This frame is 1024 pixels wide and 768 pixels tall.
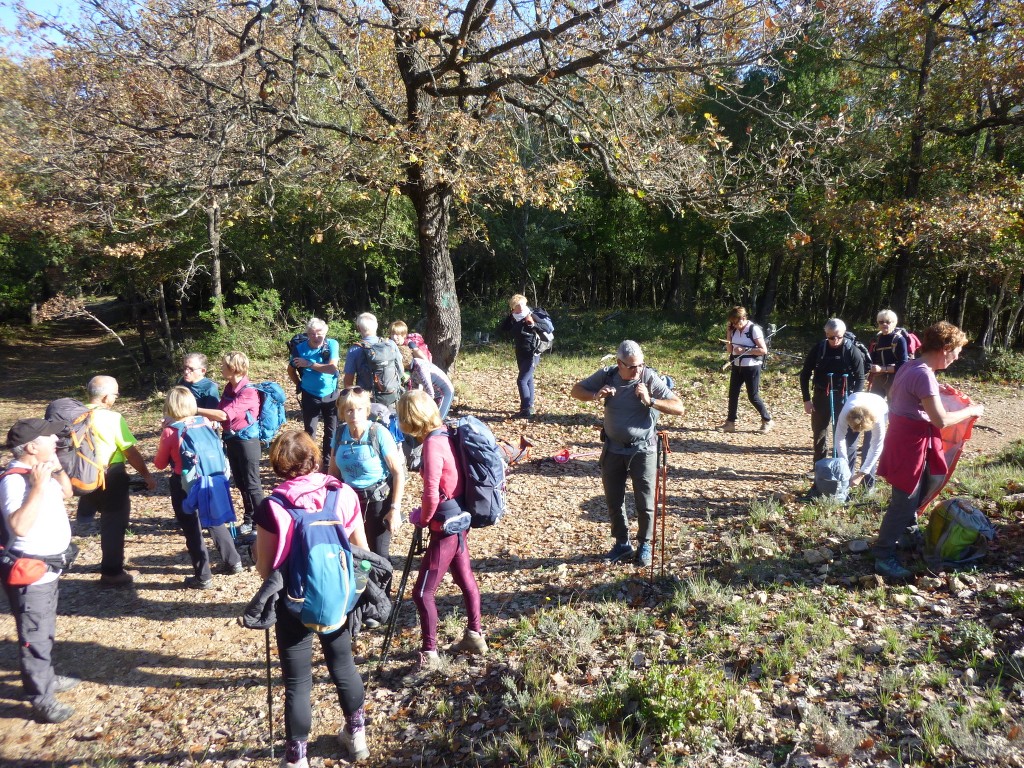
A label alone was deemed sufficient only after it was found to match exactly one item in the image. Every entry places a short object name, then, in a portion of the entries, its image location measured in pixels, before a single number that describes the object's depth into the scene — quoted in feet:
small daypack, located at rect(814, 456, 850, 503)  20.44
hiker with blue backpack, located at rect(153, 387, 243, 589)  16.55
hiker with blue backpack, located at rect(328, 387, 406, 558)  14.05
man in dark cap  12.34
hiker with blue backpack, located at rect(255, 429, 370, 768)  10.06
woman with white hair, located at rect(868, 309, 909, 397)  24.08
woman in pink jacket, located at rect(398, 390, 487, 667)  12.62
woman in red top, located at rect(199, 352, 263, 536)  19.38
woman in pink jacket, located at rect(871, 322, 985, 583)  14.21
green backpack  15.16
